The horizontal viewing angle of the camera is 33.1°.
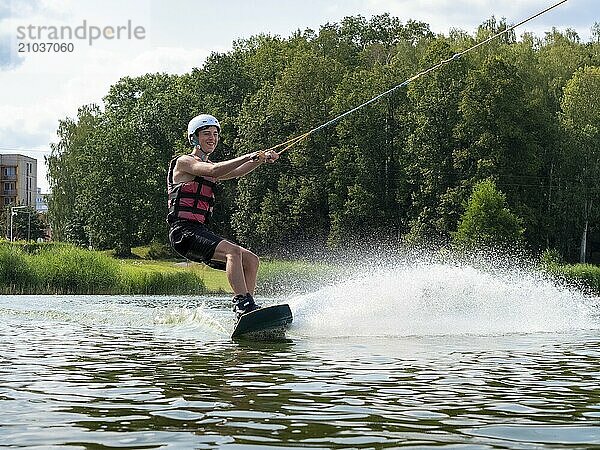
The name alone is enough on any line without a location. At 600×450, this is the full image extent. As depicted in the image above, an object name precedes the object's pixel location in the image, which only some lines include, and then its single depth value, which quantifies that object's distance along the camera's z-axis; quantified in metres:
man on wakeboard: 10.41
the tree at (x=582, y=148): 61.00
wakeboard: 10.16
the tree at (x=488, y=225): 50.91
